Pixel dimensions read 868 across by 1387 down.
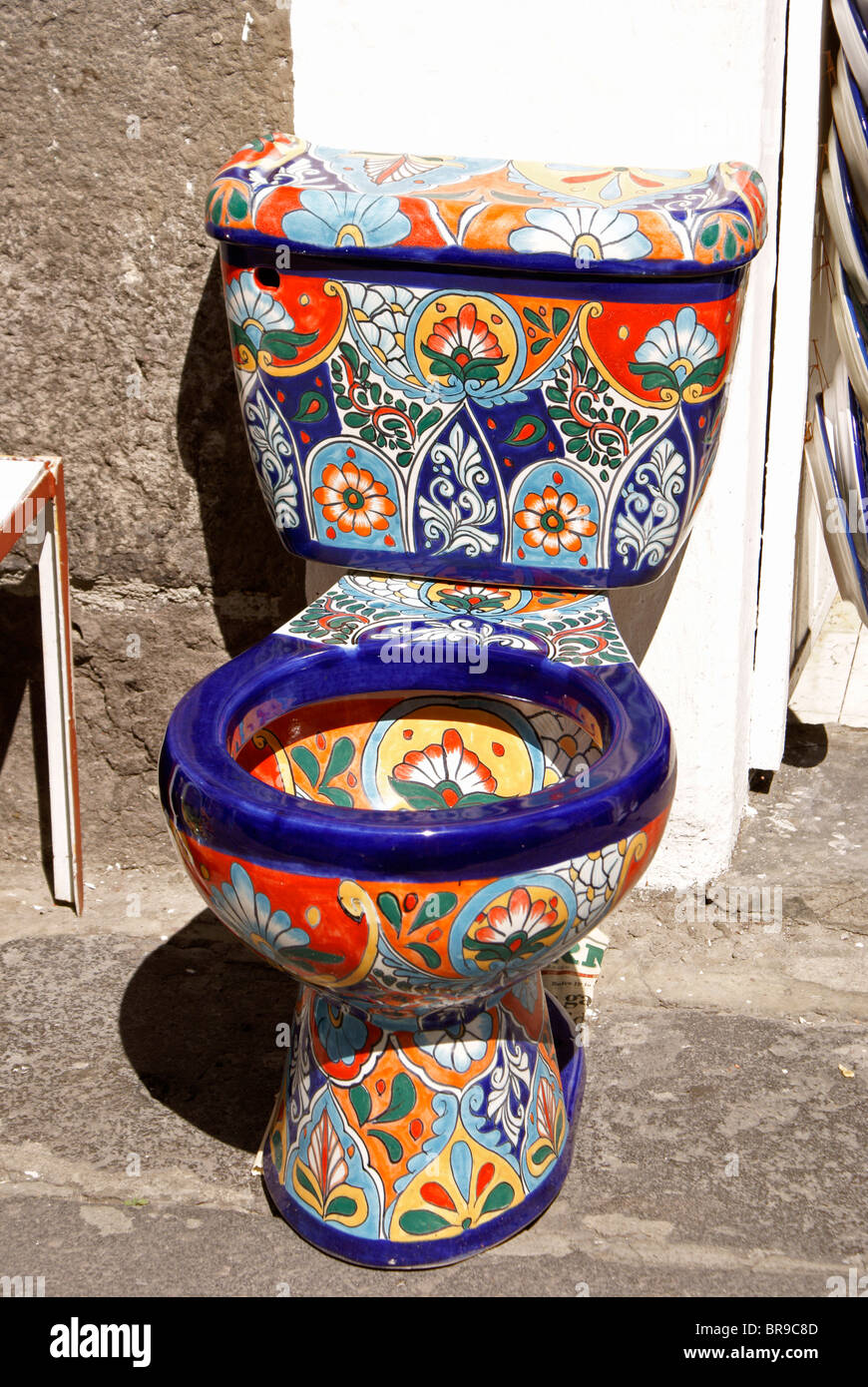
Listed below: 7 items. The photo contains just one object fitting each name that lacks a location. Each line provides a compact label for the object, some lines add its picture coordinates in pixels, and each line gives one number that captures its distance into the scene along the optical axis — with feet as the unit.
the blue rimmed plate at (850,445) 6.32
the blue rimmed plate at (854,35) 5.64
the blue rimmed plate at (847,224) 5.83
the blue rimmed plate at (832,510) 6.50
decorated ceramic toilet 4.75
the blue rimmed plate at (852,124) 5.72
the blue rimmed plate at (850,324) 5.98
